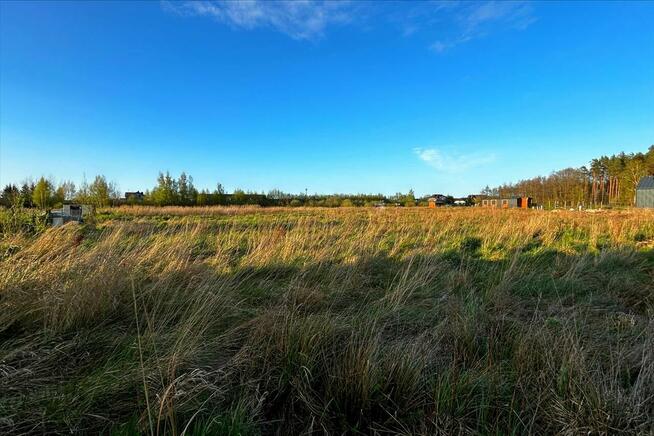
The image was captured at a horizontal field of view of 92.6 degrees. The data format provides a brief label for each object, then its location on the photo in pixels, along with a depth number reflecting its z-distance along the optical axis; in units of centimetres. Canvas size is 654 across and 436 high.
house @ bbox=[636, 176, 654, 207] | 4611
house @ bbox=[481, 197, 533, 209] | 6017
